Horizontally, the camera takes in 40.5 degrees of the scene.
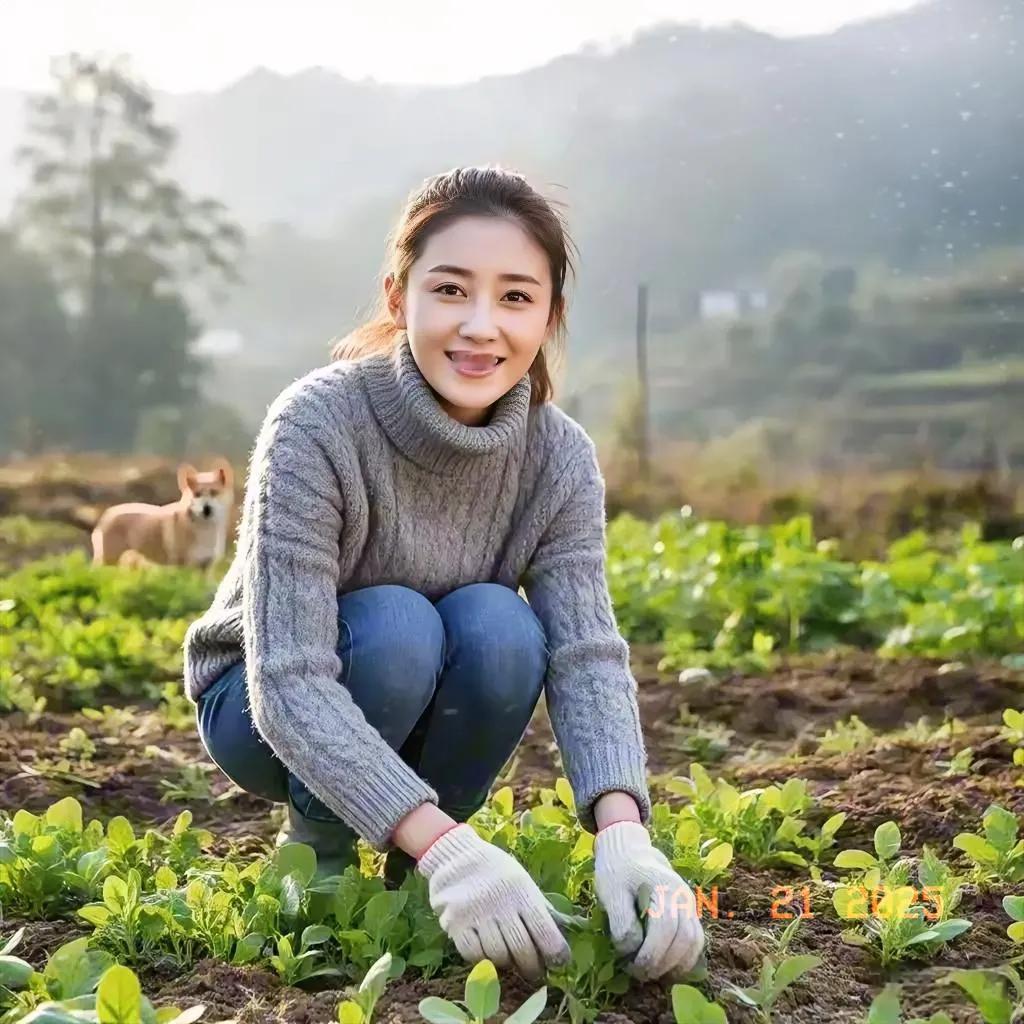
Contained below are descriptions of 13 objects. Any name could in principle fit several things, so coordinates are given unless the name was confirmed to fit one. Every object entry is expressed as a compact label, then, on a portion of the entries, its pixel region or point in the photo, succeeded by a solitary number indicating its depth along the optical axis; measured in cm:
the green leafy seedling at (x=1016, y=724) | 218
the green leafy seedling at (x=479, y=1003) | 131
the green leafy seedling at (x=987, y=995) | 132
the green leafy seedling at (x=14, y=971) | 140
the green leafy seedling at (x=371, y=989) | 136
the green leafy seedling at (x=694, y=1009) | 130
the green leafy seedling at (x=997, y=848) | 179
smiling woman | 158
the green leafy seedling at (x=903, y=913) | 160
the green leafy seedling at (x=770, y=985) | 142
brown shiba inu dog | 494
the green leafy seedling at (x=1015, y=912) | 157
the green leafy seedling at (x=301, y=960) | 150
